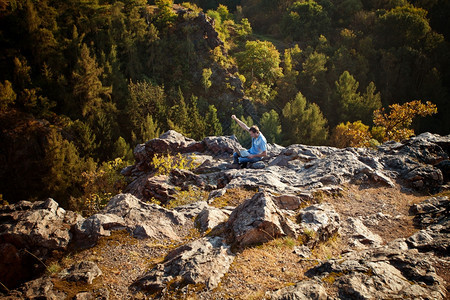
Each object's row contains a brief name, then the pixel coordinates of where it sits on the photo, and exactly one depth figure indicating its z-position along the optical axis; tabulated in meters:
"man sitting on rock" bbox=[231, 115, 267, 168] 10.45
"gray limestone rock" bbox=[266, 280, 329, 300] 3.80
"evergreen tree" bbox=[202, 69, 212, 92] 39.44
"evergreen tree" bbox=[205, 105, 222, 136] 35.50
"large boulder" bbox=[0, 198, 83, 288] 5.19
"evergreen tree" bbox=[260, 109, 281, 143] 36.91
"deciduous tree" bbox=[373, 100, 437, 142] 19.72
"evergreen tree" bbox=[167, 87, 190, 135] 33.75
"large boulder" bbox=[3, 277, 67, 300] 4.16
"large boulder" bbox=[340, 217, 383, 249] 6.23
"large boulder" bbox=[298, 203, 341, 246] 5.91
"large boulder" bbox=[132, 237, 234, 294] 4.39
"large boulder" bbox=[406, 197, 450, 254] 5.02
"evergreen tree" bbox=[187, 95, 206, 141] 34.12
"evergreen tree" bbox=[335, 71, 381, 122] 40.06
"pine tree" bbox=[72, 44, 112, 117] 30.53
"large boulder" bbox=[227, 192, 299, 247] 5.41
